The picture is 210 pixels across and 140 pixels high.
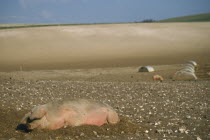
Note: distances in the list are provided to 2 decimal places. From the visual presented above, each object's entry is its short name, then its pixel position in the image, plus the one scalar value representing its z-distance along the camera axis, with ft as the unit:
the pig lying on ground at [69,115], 24.66
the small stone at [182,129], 26.43
